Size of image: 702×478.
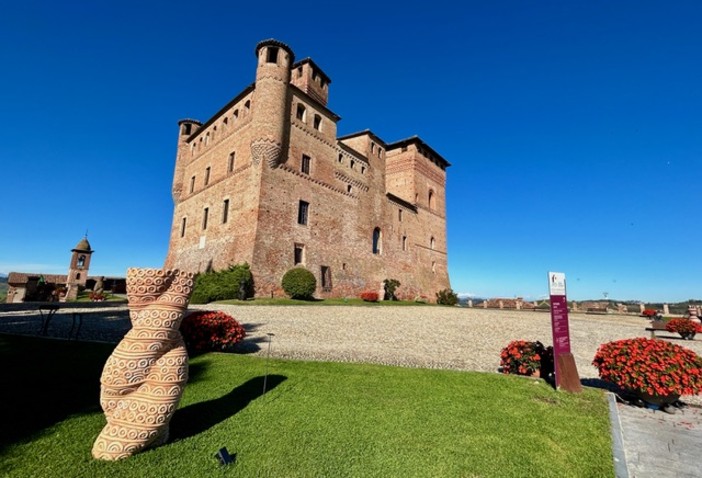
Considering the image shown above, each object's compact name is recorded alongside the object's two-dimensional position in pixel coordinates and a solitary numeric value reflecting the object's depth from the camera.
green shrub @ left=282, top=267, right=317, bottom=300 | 20.44
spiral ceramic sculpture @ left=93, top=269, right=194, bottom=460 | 3.02
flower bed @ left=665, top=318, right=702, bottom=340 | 13.56
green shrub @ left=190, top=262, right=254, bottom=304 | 18.25
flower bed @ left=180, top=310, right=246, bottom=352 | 7.41
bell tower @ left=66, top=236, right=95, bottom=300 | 28.12
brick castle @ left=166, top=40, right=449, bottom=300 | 21.22
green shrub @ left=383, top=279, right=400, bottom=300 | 28.56
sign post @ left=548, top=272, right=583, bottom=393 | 5.77
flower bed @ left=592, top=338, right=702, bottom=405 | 5.08
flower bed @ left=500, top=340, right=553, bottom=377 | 6.63
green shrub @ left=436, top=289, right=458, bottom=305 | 34.97
